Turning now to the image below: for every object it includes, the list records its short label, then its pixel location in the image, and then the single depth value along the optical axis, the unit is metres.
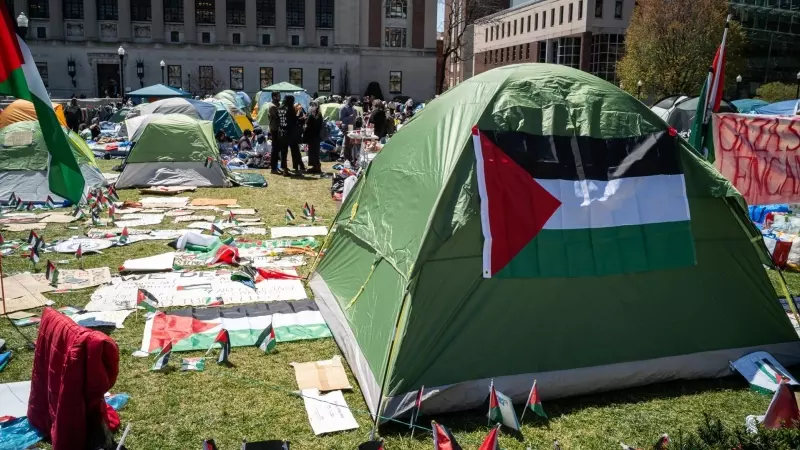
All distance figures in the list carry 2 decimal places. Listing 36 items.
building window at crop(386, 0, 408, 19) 55.09
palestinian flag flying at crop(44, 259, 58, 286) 6.73
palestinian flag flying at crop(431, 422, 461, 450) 3.56
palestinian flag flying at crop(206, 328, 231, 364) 4.98
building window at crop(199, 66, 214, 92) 53.22
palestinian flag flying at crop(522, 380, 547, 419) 4.16
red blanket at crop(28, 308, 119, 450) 3.41
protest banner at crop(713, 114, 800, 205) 7.11
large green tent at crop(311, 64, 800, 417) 4.38
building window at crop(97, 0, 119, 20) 50.88
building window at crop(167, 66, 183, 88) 52.49
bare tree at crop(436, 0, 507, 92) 48.22
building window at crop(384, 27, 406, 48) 56.09
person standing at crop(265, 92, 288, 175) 14.88
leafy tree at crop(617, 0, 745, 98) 34.84
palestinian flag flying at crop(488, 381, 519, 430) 4.05
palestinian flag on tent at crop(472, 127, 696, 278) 4.49
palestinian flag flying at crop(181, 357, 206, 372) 4.86
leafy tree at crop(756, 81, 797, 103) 33.53
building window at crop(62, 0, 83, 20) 50.56
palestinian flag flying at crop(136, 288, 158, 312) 5.98
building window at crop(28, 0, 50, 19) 50.03
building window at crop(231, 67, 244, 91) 53.81
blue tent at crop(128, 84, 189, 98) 25.06
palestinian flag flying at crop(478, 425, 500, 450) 3.42
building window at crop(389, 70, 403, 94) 56.84
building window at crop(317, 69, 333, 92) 55.09
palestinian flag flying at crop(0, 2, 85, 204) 5.16
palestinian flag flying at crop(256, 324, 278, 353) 5.22
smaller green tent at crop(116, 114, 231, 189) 12.65
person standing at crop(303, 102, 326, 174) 15.21
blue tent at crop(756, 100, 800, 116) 18.03
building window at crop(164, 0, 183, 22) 51.97
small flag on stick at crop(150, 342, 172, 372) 4.82
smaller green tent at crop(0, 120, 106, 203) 10.98
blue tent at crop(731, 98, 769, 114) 25.31
